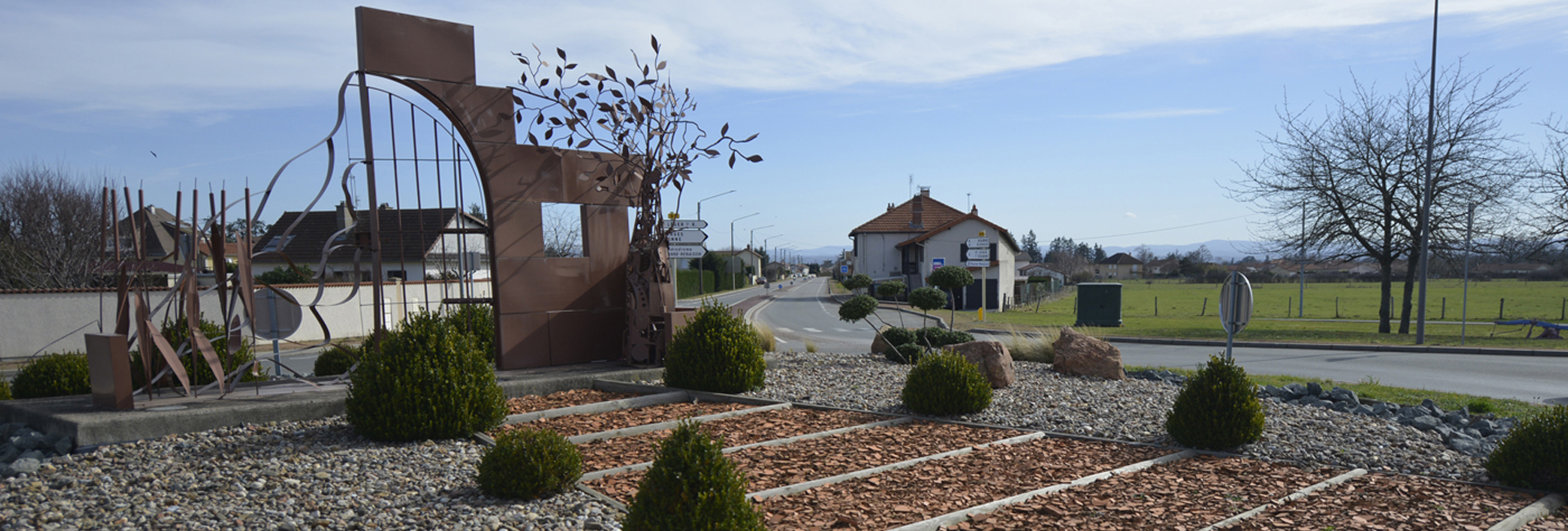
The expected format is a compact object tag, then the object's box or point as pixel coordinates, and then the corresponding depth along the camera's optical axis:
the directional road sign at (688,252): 21.50
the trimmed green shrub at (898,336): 13.13
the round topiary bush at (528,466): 4.69
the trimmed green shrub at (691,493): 3.48
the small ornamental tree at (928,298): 13.31
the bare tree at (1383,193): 22.00
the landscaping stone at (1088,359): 10.78
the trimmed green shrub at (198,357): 7.38
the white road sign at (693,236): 21.86
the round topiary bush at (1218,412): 6.47
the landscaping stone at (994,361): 9.69
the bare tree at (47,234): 21.89
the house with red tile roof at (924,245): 43.31
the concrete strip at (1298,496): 4.73
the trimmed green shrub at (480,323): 9.95
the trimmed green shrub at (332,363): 9.54
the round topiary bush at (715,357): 8.48
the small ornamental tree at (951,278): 13.63
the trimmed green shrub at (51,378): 7.66
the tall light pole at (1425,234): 18.98
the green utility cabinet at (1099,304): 26.55
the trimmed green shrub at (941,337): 12.72
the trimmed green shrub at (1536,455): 5.43
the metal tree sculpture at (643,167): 9.73
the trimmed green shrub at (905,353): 12.25
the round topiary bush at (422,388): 5.89
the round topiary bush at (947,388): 7.65
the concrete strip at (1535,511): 4.86
